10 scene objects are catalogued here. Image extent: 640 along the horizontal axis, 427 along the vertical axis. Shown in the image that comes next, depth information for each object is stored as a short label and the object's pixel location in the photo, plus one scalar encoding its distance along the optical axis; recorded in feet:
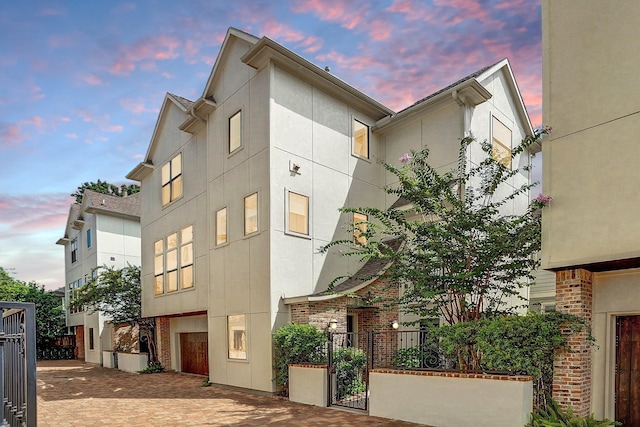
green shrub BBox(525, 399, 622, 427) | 23.07
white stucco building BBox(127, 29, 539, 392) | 41.52
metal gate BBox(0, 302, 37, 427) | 13.96
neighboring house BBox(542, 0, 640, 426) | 23.31
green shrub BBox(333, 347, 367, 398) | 35.85
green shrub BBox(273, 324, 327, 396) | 37.11
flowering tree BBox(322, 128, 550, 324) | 29.25
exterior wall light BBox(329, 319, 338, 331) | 37.76
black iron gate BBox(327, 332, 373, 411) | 34.63
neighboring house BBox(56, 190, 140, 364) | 88.22
